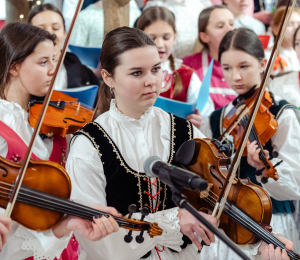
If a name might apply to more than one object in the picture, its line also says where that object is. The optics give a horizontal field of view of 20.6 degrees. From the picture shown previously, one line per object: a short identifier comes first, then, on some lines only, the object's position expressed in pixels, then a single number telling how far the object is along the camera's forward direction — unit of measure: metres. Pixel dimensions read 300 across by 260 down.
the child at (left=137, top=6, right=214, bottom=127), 3.15
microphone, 2.06
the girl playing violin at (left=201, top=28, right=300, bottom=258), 2.77
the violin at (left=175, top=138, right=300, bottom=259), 2.30
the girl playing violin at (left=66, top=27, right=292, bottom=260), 2.34
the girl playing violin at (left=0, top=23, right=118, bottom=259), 2.46
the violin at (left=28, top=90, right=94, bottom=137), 2.59
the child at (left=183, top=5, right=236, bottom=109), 3.41
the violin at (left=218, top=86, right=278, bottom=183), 2.67
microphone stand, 2.06
